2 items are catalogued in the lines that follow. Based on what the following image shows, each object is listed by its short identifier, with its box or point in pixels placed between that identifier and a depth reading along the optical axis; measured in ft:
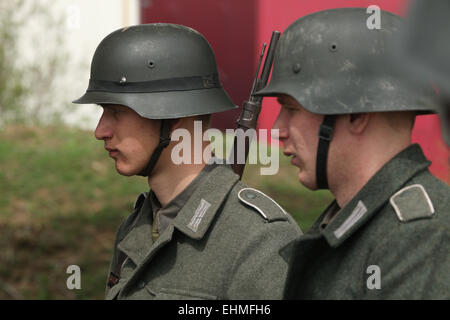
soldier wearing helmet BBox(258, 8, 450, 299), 8.20
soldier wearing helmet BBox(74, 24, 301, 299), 9.14
